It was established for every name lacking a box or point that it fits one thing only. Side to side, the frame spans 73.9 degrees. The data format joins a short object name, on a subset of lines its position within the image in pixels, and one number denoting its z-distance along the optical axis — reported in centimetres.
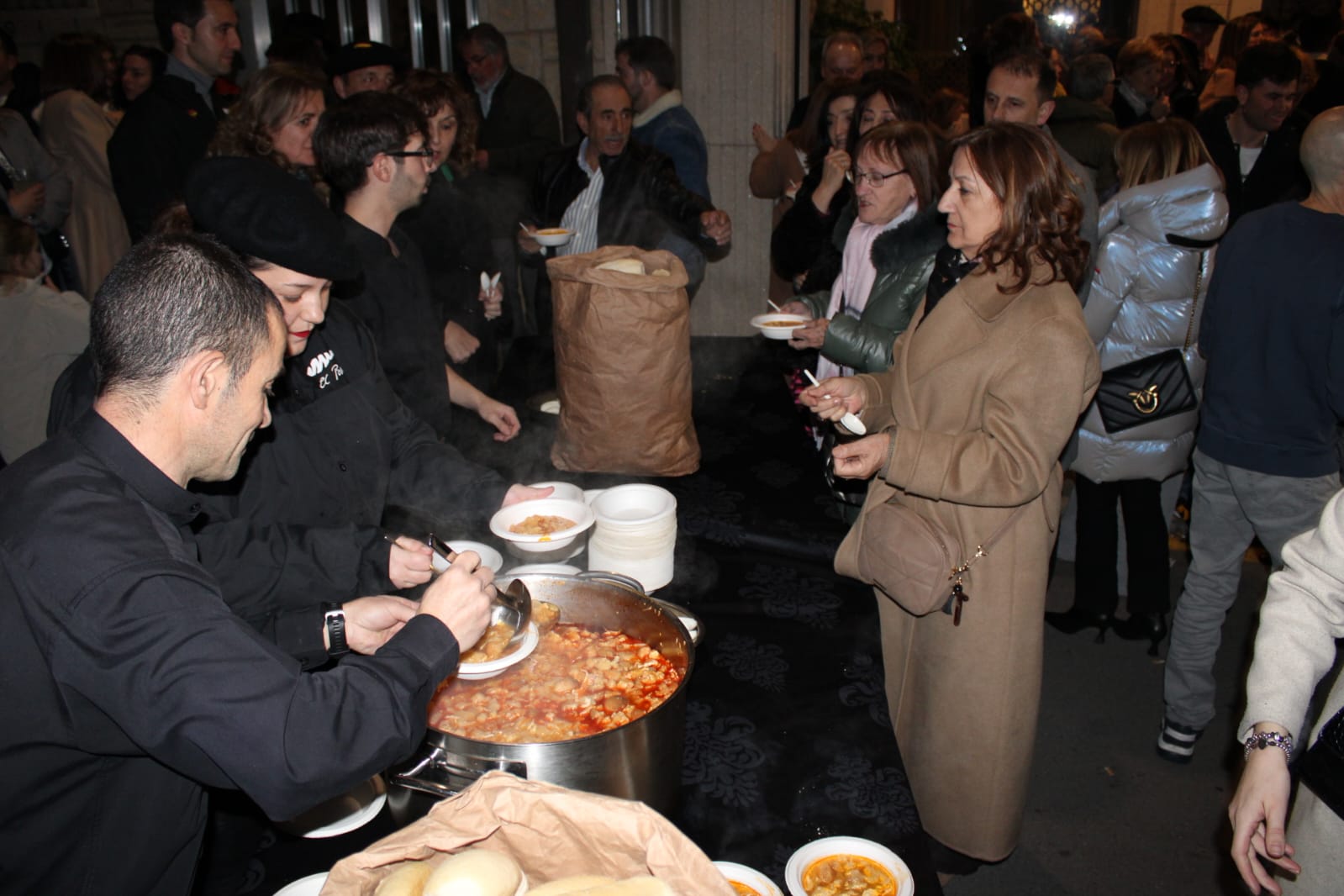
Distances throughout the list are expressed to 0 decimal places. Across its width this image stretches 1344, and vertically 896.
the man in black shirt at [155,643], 111
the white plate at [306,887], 128
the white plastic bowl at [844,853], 141
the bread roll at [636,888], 104
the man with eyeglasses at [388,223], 280
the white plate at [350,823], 150
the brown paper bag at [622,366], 277
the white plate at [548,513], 220
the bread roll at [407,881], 103
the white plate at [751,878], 134
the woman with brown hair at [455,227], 402
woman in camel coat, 215
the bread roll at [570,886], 108
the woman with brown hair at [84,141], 561
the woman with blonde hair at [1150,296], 330
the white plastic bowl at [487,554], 215
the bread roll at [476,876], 102
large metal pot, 131
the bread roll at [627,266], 288
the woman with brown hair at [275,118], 345
